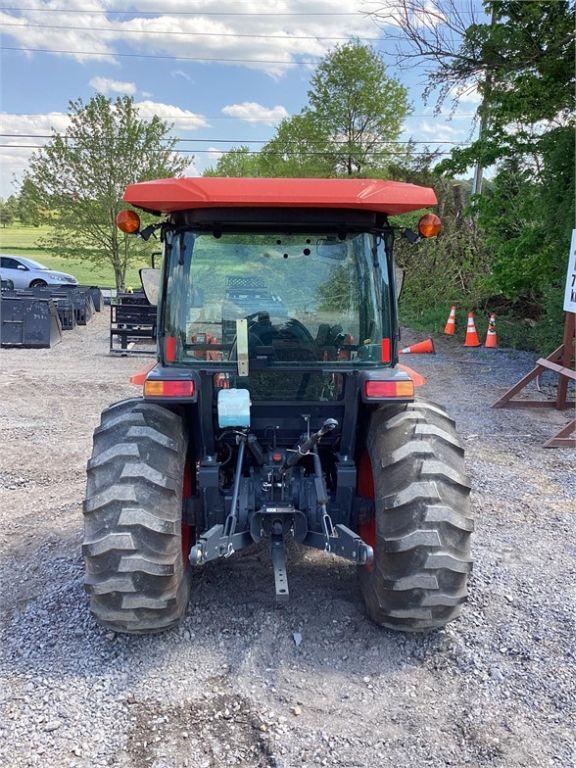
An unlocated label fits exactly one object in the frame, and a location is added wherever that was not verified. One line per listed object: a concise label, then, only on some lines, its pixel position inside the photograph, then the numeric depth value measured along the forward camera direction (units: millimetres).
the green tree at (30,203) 20359
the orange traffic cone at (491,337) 13219
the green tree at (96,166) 20000
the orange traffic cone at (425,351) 11022
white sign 7590
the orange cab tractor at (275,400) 2943
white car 21500
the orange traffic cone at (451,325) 14734
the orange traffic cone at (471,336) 13473
